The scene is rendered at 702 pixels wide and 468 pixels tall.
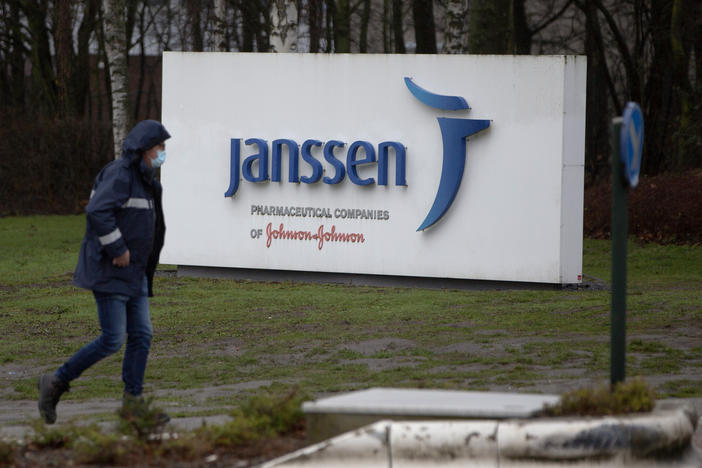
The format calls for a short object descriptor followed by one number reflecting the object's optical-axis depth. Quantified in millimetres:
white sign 32281
